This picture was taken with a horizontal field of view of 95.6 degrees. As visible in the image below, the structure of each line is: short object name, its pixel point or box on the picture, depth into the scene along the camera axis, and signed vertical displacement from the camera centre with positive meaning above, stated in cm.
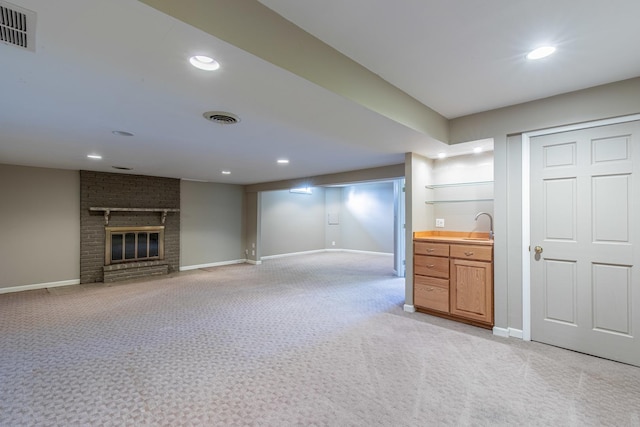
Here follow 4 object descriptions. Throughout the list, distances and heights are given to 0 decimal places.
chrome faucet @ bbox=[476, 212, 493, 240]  365 -7
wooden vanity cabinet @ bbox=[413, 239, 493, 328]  330 -79
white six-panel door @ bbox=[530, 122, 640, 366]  255 -24
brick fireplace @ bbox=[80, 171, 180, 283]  579 -23
